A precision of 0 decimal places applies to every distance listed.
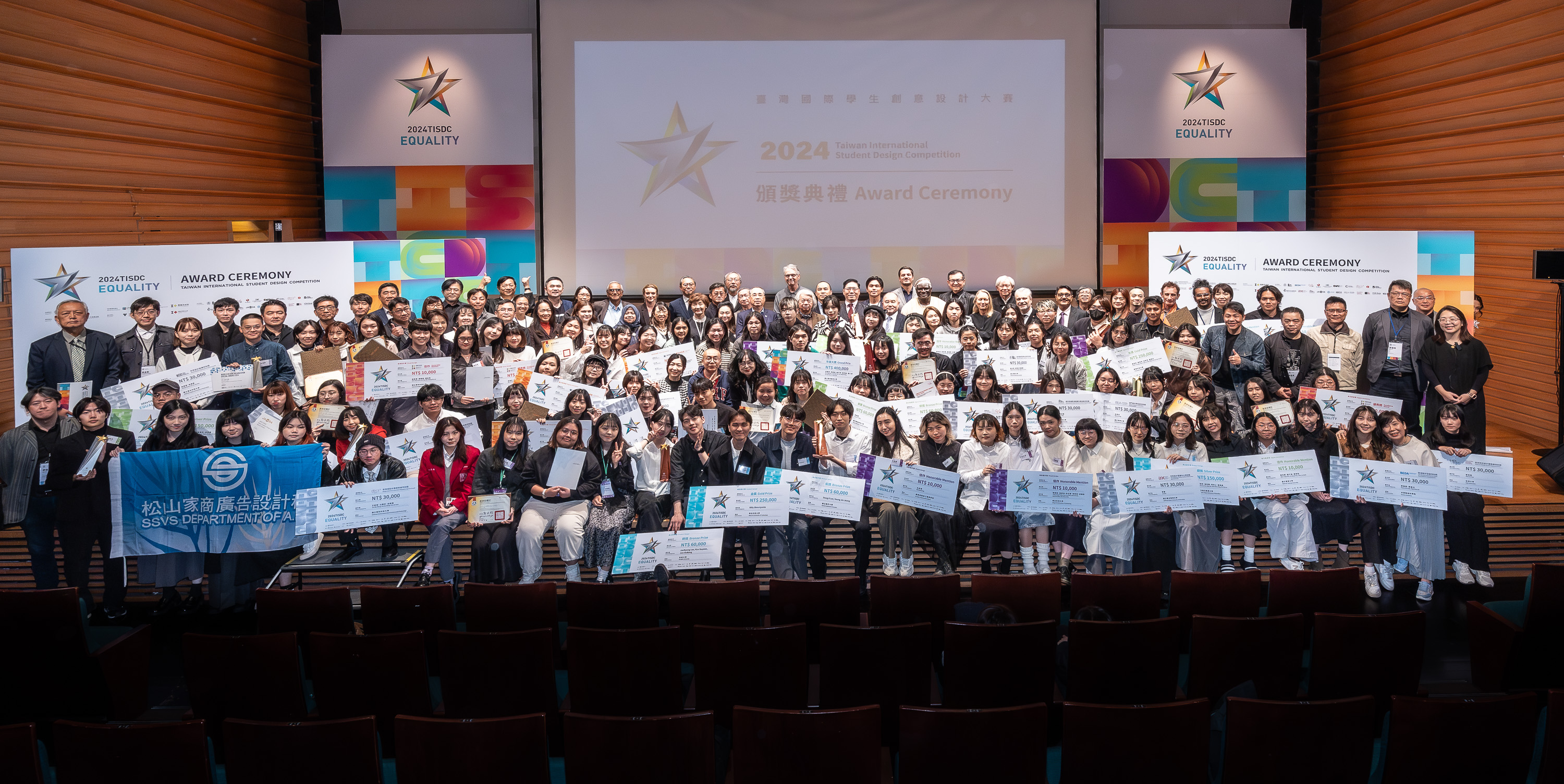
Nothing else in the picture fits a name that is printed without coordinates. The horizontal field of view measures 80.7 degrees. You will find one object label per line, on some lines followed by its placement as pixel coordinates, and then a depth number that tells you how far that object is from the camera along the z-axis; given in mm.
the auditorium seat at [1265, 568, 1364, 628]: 4746
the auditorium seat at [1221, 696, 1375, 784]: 3305
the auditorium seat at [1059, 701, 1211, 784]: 3314
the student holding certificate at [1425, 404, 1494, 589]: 6188
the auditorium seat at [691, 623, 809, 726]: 4074
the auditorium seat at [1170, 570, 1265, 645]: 4746
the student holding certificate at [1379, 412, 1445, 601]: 6086
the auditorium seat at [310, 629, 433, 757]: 4031
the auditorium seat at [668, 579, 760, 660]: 4695
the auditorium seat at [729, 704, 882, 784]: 3234
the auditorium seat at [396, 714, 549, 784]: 3230
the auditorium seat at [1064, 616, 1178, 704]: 4133
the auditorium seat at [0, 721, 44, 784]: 3086
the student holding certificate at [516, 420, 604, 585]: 6148
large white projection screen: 12336
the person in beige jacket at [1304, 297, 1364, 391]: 8164
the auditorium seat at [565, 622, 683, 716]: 4090
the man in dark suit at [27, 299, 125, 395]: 7312
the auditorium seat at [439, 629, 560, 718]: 4082
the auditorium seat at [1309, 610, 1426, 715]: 4133
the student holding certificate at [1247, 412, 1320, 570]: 6230
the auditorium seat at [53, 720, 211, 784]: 3197
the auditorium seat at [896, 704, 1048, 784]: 3270
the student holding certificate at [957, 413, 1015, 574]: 6359
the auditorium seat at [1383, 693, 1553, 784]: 3293
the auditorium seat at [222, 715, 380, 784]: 3242
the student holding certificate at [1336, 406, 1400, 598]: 6188
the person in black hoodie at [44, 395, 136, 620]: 5805
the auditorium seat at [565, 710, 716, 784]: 3246
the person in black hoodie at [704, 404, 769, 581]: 6547
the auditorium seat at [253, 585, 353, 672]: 4648
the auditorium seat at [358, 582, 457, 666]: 4672
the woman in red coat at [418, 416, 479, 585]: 6230
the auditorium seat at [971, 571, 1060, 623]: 4793
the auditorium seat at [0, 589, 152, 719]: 4336
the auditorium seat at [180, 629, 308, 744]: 4043
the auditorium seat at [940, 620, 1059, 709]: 4059
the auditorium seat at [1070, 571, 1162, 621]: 4852
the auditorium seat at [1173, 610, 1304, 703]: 4133
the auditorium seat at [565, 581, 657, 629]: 4719
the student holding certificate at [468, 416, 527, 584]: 6160
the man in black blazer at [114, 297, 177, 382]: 7555
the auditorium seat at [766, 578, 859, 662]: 4766
